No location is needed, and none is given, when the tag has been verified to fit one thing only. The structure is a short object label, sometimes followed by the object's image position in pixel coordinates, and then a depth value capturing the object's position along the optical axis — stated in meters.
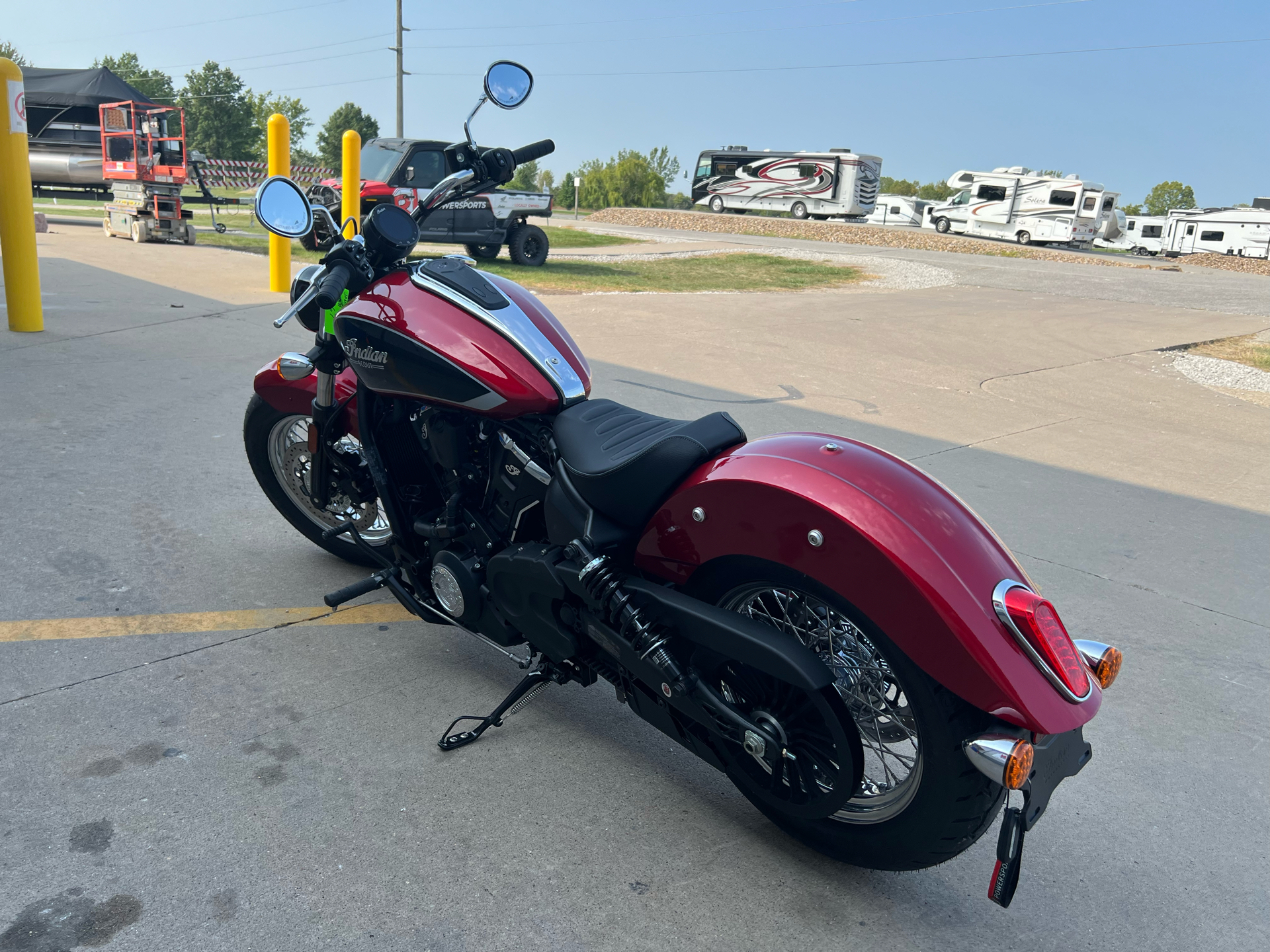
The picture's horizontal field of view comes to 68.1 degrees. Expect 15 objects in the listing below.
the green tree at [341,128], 70.38
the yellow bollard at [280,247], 9.96
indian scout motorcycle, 2.04
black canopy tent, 23.09
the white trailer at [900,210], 52.72
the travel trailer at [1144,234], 43.88
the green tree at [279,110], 69.69
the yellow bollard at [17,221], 7.18
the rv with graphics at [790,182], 41.34
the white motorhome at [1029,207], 36.53
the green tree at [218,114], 69.94
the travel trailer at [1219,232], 38.22
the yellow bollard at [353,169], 10.59
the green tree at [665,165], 75.31
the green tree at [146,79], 76.31
